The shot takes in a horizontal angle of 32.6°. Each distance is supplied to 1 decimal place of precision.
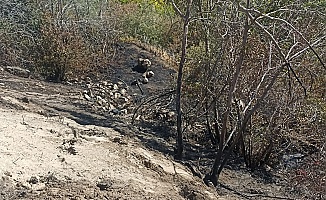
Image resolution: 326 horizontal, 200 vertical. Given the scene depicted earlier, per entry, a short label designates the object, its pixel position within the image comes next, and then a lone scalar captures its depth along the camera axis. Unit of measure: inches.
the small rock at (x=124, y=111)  397.4
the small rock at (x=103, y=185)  217.6
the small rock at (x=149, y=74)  535.5
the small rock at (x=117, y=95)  456.4
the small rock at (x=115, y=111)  391.9
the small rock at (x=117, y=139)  282.8
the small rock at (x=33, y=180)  206.4
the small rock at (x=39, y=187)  203.1
